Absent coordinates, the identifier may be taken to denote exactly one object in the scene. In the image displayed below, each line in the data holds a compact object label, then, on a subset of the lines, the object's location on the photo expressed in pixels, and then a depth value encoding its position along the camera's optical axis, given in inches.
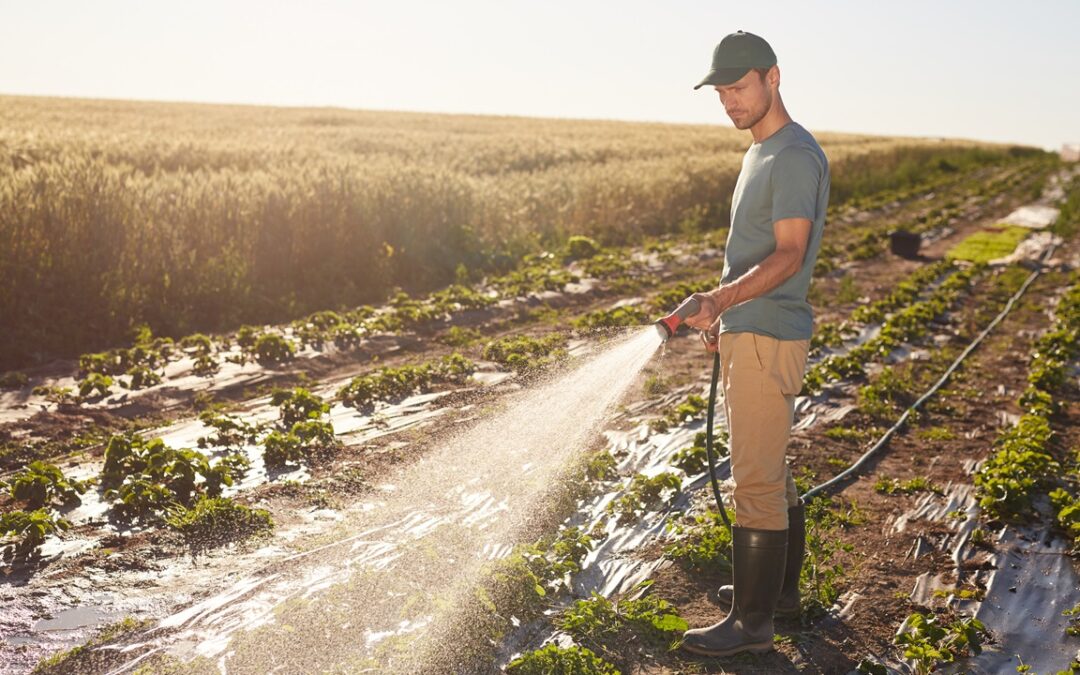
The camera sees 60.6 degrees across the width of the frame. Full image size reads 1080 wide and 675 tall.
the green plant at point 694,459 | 257.1
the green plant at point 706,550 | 199.8
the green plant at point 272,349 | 366.6
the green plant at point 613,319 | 430.0
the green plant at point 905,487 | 253.9
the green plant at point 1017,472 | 237.5
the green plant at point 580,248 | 648.4
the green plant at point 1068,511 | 222.4
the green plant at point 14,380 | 323.9
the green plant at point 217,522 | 210.5
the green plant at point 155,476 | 222.4
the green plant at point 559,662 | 154.4
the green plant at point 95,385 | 311.7
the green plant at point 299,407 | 288.5
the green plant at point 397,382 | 318.7
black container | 700.0
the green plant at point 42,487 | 222.4
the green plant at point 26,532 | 199.2
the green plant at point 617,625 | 170.6
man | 144.4
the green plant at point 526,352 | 363.6
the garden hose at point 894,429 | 250.6
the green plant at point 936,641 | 165.3
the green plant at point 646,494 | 229.1
